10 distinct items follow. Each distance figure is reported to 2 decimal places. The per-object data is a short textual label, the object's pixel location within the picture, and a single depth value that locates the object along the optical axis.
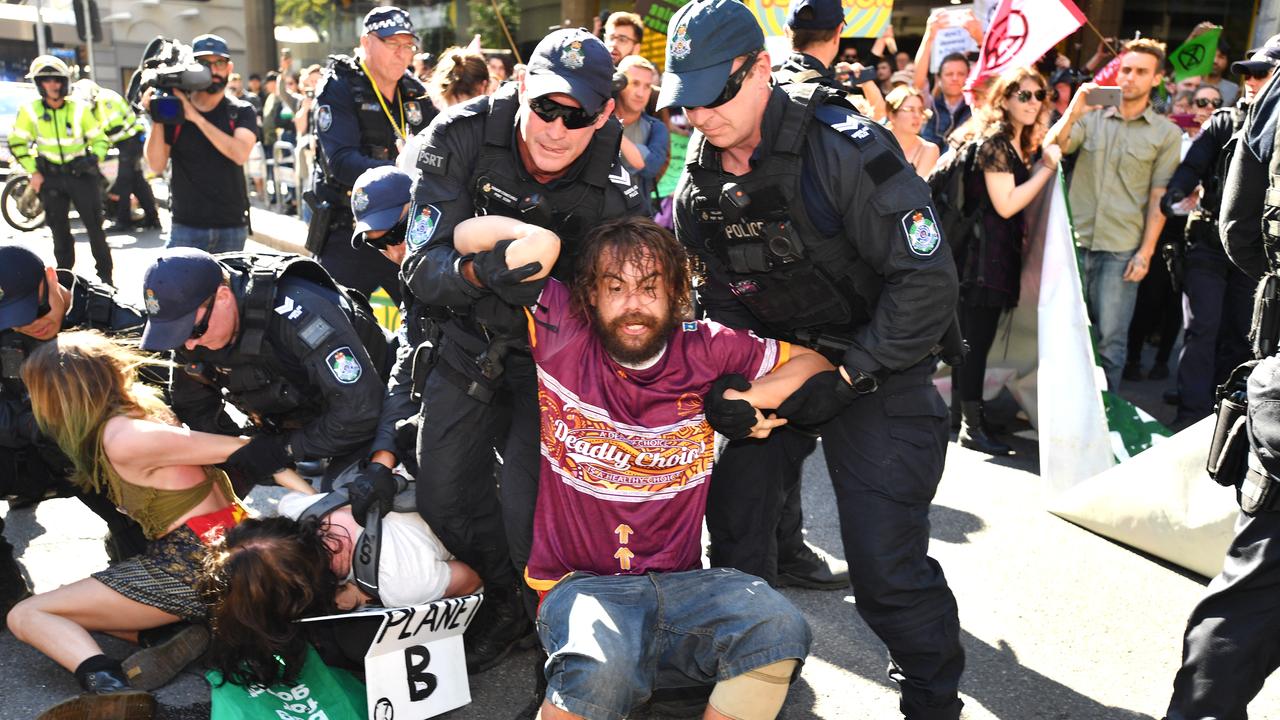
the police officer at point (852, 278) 2.71
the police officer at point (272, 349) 3.23
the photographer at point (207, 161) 5.87
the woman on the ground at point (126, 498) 3.21
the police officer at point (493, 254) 2.93
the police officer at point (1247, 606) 2.53
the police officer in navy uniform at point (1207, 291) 5.27
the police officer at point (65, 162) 8.91
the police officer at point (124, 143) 10.72
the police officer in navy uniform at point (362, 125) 5.03
